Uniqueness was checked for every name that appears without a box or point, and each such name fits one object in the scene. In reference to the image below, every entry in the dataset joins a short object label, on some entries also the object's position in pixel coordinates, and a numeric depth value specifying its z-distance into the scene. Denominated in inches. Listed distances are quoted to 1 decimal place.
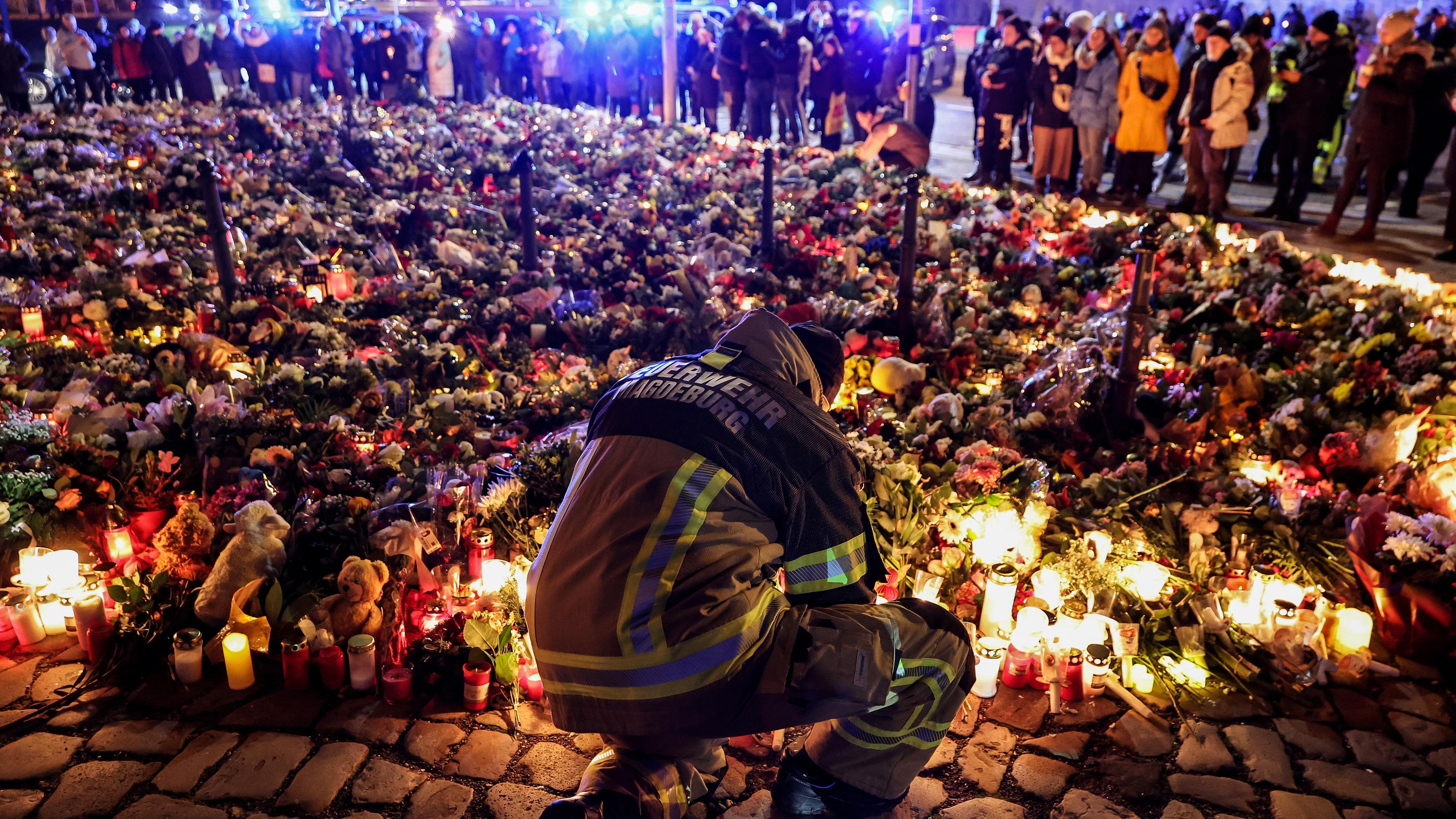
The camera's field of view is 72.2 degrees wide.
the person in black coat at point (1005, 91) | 454.0
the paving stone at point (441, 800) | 119.5
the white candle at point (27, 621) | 149.1
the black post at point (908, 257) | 262.2
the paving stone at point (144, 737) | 128.2
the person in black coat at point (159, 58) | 707.4
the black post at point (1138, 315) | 199.9
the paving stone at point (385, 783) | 121.6
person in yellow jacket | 384.2
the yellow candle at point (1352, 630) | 147.5
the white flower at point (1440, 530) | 146.6
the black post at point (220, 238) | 286.5
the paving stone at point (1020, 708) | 137.6
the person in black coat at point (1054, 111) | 421.4
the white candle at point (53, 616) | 151.5
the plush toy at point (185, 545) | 152.4
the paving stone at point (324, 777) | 120.3
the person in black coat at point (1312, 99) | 350.3
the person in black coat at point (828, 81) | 552.4
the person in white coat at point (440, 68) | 758.5
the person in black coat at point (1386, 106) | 315.0
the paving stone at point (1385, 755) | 127.4
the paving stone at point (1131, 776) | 124.4
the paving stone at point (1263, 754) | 126.1
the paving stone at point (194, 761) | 122.3
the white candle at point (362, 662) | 138.3
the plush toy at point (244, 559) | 146.0
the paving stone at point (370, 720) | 132.4
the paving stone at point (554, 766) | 125.8
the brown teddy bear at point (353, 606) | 142.6
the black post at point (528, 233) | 334.6
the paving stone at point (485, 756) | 126.7
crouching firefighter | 101.0
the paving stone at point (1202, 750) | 128.4
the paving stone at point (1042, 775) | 124.6
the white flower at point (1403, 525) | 149.7
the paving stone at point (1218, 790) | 122.0
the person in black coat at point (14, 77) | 621.6
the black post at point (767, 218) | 353.7
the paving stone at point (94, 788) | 117.7
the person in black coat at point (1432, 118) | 369.7
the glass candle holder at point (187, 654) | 139.6
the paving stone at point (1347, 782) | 122.8
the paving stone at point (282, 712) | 133.7
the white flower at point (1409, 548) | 147.3
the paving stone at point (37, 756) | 124.0
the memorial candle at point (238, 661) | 139.0
